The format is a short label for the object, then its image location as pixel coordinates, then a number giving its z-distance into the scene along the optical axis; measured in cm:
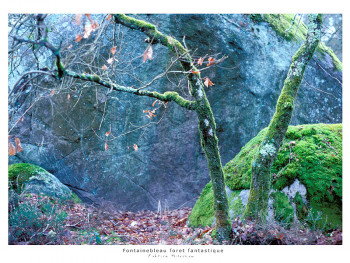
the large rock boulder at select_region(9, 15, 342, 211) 607
